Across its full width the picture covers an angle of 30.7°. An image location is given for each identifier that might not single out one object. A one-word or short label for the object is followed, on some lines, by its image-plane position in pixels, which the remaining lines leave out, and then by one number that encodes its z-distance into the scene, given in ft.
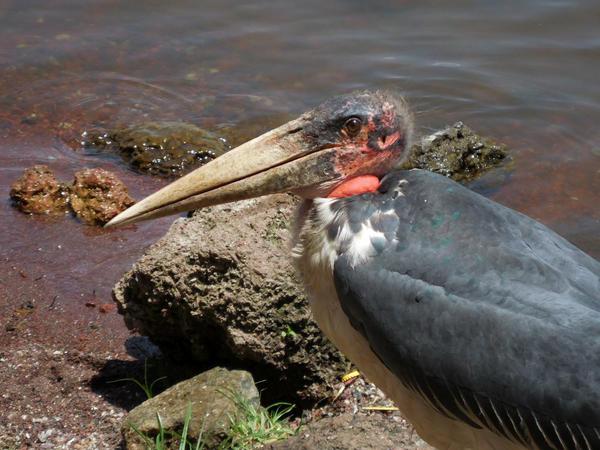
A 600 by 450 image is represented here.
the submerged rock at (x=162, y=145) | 30.35
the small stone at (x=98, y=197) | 25.34
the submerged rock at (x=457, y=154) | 28.99
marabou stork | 13.25
